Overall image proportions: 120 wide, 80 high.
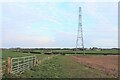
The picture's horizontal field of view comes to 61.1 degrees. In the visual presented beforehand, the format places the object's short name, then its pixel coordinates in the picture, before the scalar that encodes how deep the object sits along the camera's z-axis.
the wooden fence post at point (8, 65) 5.51
